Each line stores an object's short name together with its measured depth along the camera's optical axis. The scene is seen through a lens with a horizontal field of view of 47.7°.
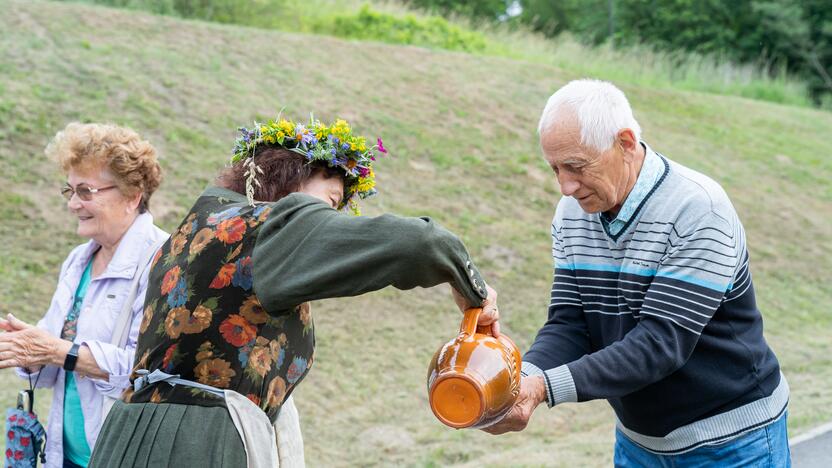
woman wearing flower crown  2.34
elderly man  2.81
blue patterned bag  3.67
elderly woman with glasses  3.57
